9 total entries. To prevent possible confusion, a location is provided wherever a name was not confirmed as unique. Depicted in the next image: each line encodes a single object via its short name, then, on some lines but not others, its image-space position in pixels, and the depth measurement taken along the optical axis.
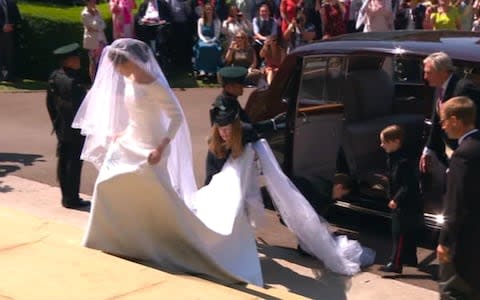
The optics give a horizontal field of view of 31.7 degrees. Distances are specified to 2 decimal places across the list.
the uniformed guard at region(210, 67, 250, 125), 6.73
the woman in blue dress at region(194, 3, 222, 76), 15.50
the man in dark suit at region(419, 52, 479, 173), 6.41
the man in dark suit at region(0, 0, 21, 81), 14.84
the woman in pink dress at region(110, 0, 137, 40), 15.40
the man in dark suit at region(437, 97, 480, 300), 4.64
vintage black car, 7.18
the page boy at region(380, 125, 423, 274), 6.50
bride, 6.25
